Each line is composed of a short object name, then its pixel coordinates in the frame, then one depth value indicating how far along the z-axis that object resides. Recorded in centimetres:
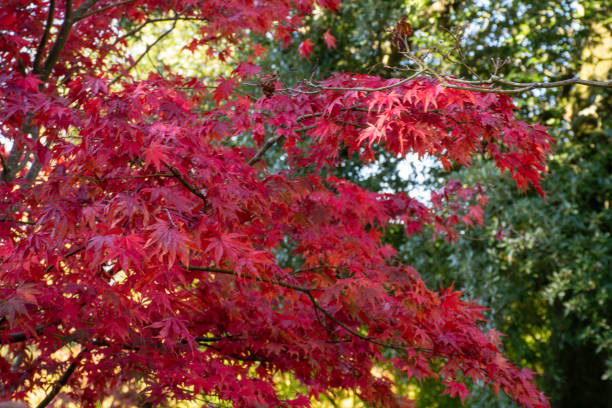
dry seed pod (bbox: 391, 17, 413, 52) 218
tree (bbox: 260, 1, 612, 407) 508
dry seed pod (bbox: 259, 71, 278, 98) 242
